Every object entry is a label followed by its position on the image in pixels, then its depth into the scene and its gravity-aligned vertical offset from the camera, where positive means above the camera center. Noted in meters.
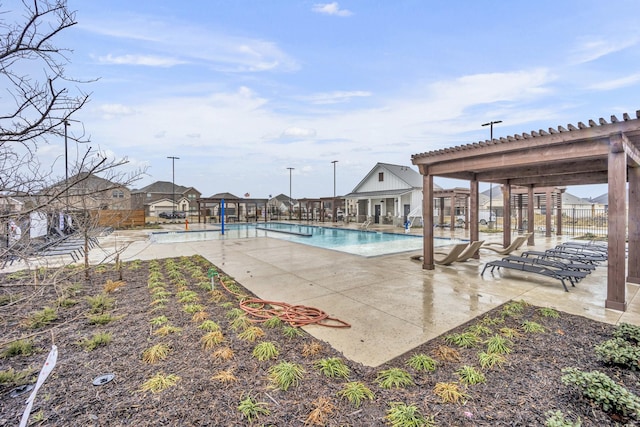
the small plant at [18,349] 3.16 -1.58
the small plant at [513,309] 4.33 -1.68
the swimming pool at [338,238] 12.13 -1.82
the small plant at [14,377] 2.61 -1.58
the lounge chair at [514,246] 9.29 -1.38
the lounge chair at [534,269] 5.86 -1.46
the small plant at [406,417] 2.10 -1.62
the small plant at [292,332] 3.68 -1.66
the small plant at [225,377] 2.65 -1.62
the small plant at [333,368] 2.78 -1.64
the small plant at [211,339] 3.35 -1.61
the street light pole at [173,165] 43.04 +6.87
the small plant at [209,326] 3.79 -1.61
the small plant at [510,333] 3.58 -1.66
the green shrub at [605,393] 2.12 -1.50
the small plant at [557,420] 1.92 -1.55
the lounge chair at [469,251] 8.18 -1.36
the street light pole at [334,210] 29.21 -0.43
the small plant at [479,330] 3.70 -1.67
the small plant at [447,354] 3.07 -1.67
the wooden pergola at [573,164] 4.61 +0.97
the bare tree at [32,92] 1.85 +0.83
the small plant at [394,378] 2.62 -1.65
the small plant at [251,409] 2.20 -1.62
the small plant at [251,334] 3.55 -1.62
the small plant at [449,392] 2.40 -1.65
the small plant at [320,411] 2.16 -1.64
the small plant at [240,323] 3.88 -1.63
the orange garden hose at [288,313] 4.08 -1.66
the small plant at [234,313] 4.27 -1.63
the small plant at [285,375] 2.61 -1.63
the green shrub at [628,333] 3.36 -1.57
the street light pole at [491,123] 18.86 +5.50
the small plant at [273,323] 3.98 -1.65
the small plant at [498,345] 3.21 -1.65
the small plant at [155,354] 3.04 -1.61
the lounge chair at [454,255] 7.82 -1.40
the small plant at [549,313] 4.25 -1.67
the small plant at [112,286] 5.59 -1.57
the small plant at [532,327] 3.71 -1.66
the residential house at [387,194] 23.73 +1.05
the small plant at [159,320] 3.98 -1.61
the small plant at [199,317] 4.12 -1.62
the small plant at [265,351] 3.10 -1.63
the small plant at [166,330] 3.66 -1.61
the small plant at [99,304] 4.51 -1.56
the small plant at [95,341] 3.32 -1.60
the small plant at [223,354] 3.08 -1.62
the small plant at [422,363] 2.89 -1.65
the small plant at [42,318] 3.94 -1.56
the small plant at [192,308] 4.48 -1.62
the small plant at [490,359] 2.92 -1.65
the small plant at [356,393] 2.39 -1.63
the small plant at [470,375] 2.65 -1.65
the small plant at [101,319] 4.05 -1.59
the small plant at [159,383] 2.52 -1.61
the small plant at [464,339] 3.39 -1.66
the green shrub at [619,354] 2.83 -1.55
